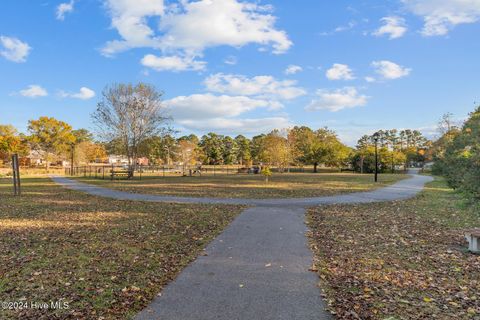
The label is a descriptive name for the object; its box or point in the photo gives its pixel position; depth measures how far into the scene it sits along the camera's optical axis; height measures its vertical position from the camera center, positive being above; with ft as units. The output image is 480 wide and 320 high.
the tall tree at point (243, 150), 235.73 +9.40
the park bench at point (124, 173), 91.42 -3.29
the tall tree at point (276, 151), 135.93 +4.64
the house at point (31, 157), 184.15 +3.60
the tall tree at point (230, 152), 240.73 +7.82
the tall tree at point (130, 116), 98.22 +15.17
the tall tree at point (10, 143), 167.01 +11.66
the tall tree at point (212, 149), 236.02 +10.04
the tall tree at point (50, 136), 172.65 +15.39
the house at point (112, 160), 296.88 +2.55
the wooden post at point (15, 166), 50.13 -0.47
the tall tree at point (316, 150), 157.07 +5.75
